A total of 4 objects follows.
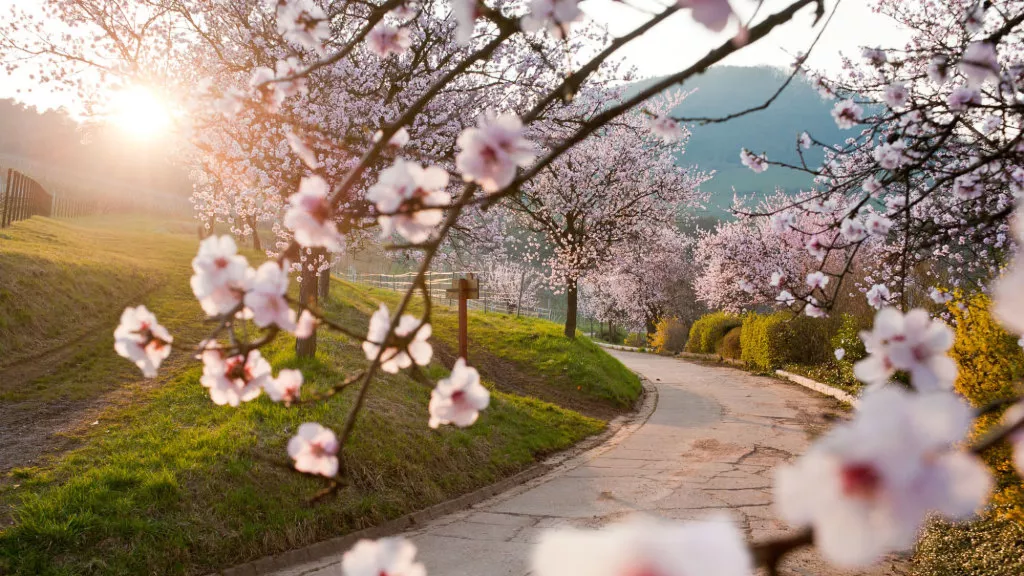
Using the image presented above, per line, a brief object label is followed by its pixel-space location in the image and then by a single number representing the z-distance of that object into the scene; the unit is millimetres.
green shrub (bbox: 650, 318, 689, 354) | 25970
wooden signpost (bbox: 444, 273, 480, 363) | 9297
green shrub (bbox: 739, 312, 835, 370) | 15031
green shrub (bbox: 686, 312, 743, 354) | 21250
